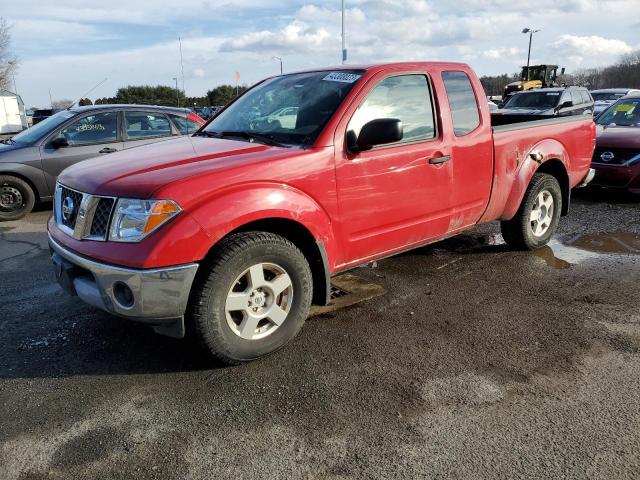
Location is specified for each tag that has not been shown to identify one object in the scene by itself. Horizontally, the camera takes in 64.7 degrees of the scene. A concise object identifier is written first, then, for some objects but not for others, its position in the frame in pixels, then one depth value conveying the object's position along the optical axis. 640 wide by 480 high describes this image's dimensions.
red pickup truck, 2.79
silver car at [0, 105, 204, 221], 7.39
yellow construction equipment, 29.72
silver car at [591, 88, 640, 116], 22.50
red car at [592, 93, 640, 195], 7.71
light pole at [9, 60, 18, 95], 35.09
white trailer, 24.23
